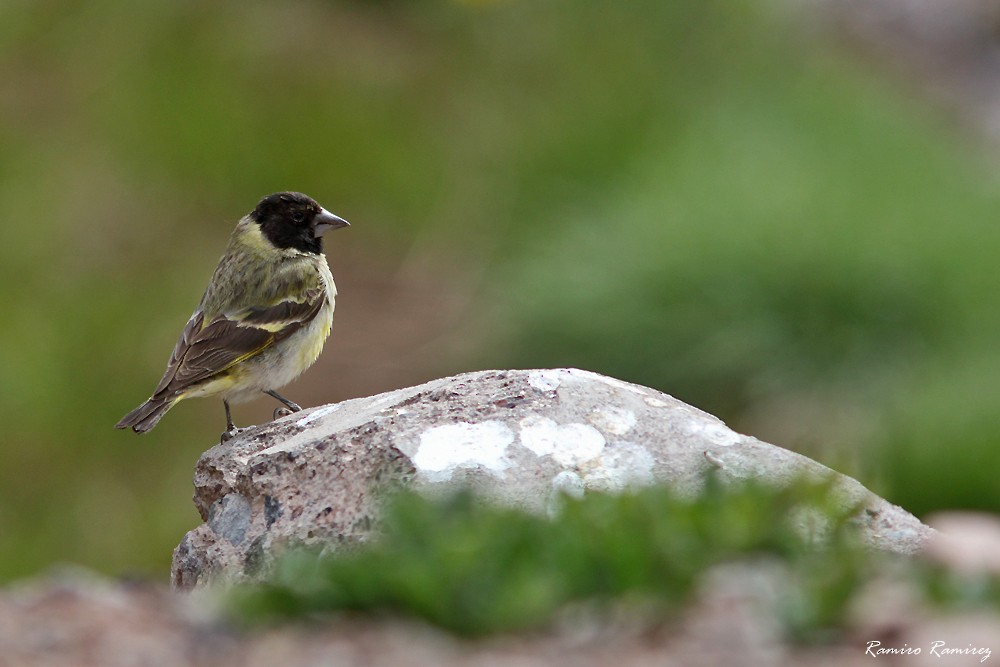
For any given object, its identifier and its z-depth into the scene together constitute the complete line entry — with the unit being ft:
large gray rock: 33.94
